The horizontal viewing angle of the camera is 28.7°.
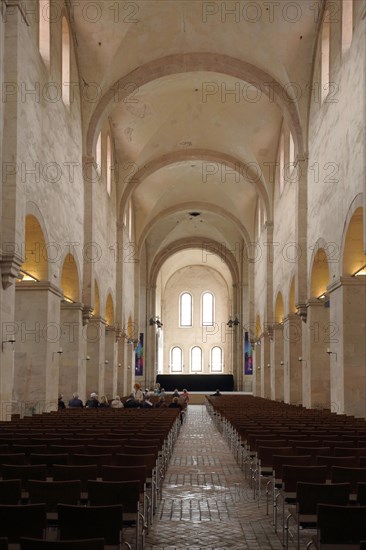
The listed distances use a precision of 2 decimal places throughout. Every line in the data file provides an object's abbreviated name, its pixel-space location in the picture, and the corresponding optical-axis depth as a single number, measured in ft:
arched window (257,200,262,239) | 131.92
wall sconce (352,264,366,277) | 61.12
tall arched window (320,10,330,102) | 72.95
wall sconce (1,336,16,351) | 49.75
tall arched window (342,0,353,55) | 62.75
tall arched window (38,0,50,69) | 65.16
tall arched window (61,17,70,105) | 75.69
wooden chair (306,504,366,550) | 17.28
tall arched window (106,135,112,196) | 105.29
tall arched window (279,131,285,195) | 103.65
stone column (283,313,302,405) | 94.63
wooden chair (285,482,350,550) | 20.85
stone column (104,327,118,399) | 114.93
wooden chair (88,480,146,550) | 20.26
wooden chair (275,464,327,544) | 24.59
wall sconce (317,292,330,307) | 77.02
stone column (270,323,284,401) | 112.37
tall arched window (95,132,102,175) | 96.00
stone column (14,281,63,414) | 65.05
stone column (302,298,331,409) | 79.66
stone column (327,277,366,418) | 62.80
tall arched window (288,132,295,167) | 94.64
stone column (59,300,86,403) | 80.89
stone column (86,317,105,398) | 95.30
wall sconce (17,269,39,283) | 63.26
